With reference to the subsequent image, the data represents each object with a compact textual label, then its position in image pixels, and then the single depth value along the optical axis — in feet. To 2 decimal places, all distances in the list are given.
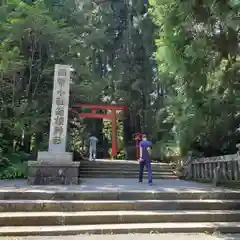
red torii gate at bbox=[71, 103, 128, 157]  58.80
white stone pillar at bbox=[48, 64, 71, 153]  29.32
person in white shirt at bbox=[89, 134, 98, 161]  44.66
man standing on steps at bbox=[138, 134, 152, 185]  25.68
